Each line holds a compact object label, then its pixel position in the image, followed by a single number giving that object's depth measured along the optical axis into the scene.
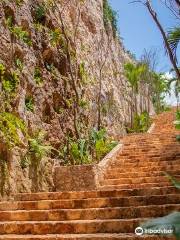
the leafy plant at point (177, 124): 5.21
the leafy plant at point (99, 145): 7.43
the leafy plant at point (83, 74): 9.22
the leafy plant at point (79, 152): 6.52
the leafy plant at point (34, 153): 5.22
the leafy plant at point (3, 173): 4.63
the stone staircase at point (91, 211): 3.31
